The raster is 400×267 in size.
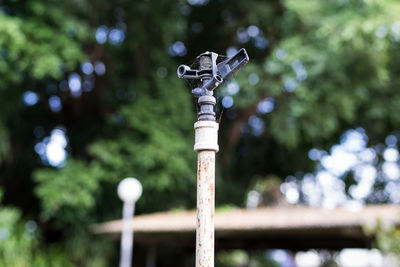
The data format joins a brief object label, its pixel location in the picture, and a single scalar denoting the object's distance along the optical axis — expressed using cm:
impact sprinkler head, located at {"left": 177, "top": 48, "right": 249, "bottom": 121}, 242
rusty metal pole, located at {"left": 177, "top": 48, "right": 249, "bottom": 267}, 225
